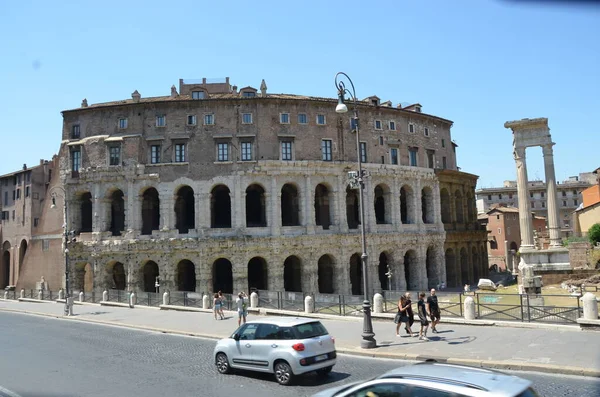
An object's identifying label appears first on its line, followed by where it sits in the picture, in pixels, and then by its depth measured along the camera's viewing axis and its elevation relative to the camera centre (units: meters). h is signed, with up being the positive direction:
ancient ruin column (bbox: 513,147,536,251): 32.09 +2.92
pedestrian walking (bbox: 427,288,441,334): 16.70 -2.07
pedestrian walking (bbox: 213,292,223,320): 23.97 -2.42
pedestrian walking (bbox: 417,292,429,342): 15.81 -2.20
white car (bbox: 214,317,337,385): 11.30 -2.28
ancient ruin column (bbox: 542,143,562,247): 31.16 +2.41
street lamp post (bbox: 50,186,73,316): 28.61 -2.48
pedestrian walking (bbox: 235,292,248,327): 20.98 -2.27
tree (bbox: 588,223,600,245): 41.59 +0.73
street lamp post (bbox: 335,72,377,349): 15.36 -0.57
